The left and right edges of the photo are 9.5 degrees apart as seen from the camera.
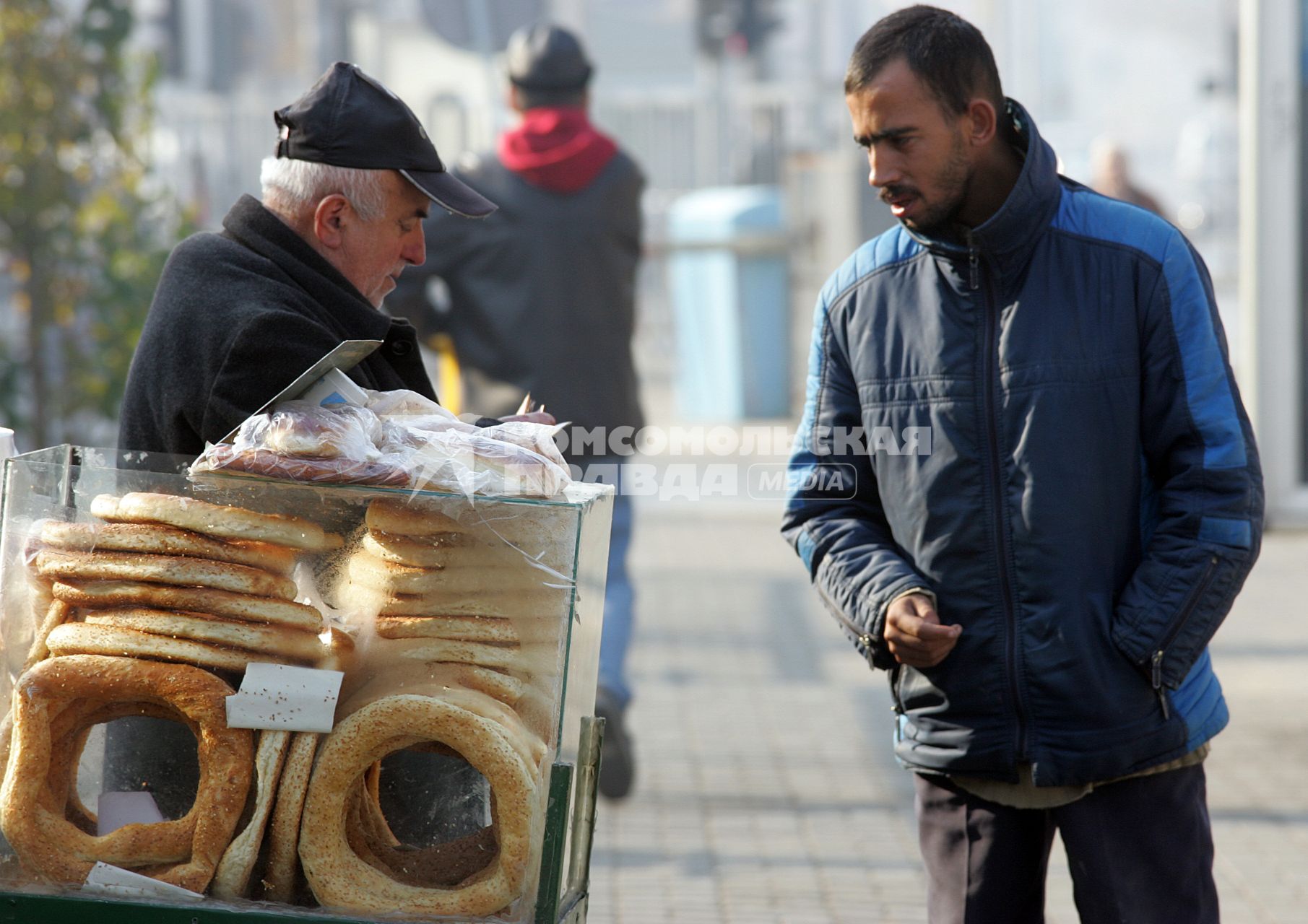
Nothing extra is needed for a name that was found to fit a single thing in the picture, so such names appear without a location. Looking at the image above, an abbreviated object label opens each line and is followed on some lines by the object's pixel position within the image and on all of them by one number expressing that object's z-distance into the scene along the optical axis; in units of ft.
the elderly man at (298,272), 28.62
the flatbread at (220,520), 27.88
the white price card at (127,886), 27.90
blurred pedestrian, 36.28
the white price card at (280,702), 27.86
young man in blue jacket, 29.19
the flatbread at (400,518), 27.92
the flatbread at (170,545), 27.89
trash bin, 95.03
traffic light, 107.76
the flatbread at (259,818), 27.88
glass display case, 27.88
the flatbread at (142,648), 27.86
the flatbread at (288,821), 27.90
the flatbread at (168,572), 27.87
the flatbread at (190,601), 27.88
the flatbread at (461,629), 27.99
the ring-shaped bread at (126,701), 27.86
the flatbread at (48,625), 27.96
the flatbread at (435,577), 27.97
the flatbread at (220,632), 27.88
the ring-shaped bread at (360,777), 27.89
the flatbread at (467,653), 27.98
